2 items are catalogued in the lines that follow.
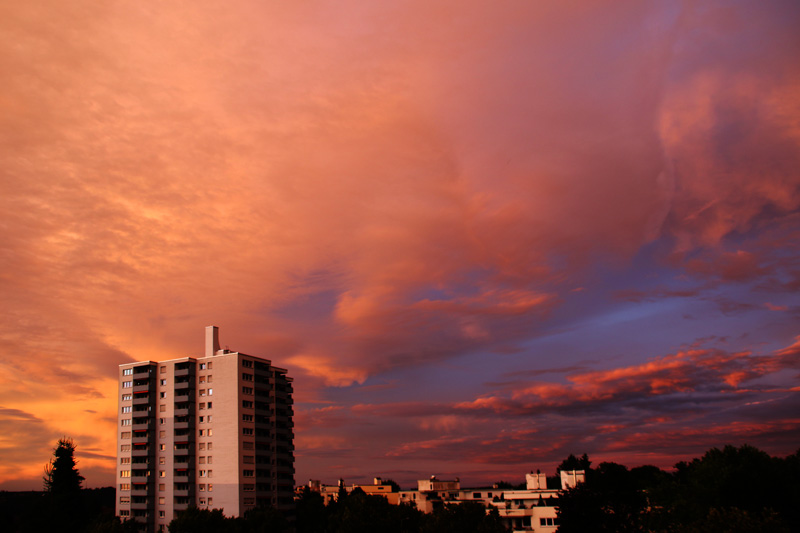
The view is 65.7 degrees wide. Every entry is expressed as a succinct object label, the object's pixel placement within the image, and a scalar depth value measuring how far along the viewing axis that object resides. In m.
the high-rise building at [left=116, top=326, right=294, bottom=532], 120.19
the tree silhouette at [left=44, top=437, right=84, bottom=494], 120.62
